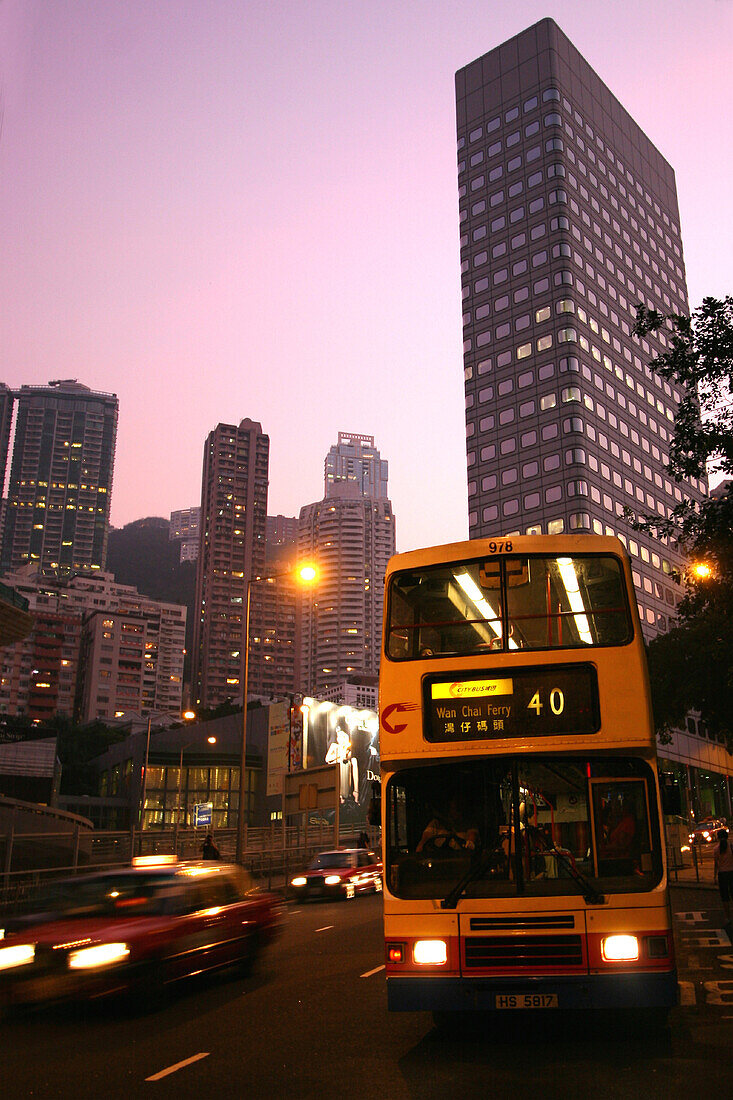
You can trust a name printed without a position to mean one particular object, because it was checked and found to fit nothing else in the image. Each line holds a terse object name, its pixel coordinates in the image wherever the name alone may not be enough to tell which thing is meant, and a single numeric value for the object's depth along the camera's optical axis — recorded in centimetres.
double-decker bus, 781
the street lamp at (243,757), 2555
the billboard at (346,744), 6706
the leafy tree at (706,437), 2086
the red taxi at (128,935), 969
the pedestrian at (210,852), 2700
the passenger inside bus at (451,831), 834
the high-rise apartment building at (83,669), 16812
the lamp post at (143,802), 6538
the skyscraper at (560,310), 9577
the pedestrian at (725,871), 1612
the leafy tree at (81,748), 10431
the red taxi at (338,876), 2638
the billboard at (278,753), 3425
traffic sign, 4141
